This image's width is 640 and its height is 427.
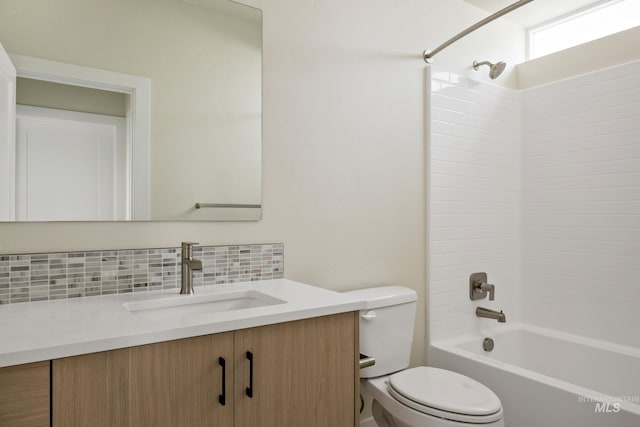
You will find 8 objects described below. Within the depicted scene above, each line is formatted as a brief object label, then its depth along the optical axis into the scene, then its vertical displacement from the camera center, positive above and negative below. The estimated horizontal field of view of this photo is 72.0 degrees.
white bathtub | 1.65 -0.74
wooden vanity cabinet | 0.96 -0.41
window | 2.50 +1.16
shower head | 2.40 +0.82
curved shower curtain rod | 1.88 +0.88
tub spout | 2.36 -0.55
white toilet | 1.52 -0.65
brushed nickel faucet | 1.49 -0.19
